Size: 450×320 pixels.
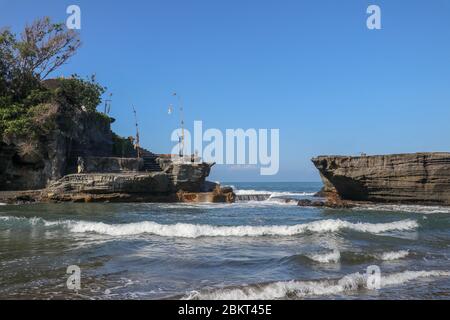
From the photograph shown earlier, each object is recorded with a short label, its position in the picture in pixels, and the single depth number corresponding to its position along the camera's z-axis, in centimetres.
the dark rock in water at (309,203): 3020
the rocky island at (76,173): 2955
